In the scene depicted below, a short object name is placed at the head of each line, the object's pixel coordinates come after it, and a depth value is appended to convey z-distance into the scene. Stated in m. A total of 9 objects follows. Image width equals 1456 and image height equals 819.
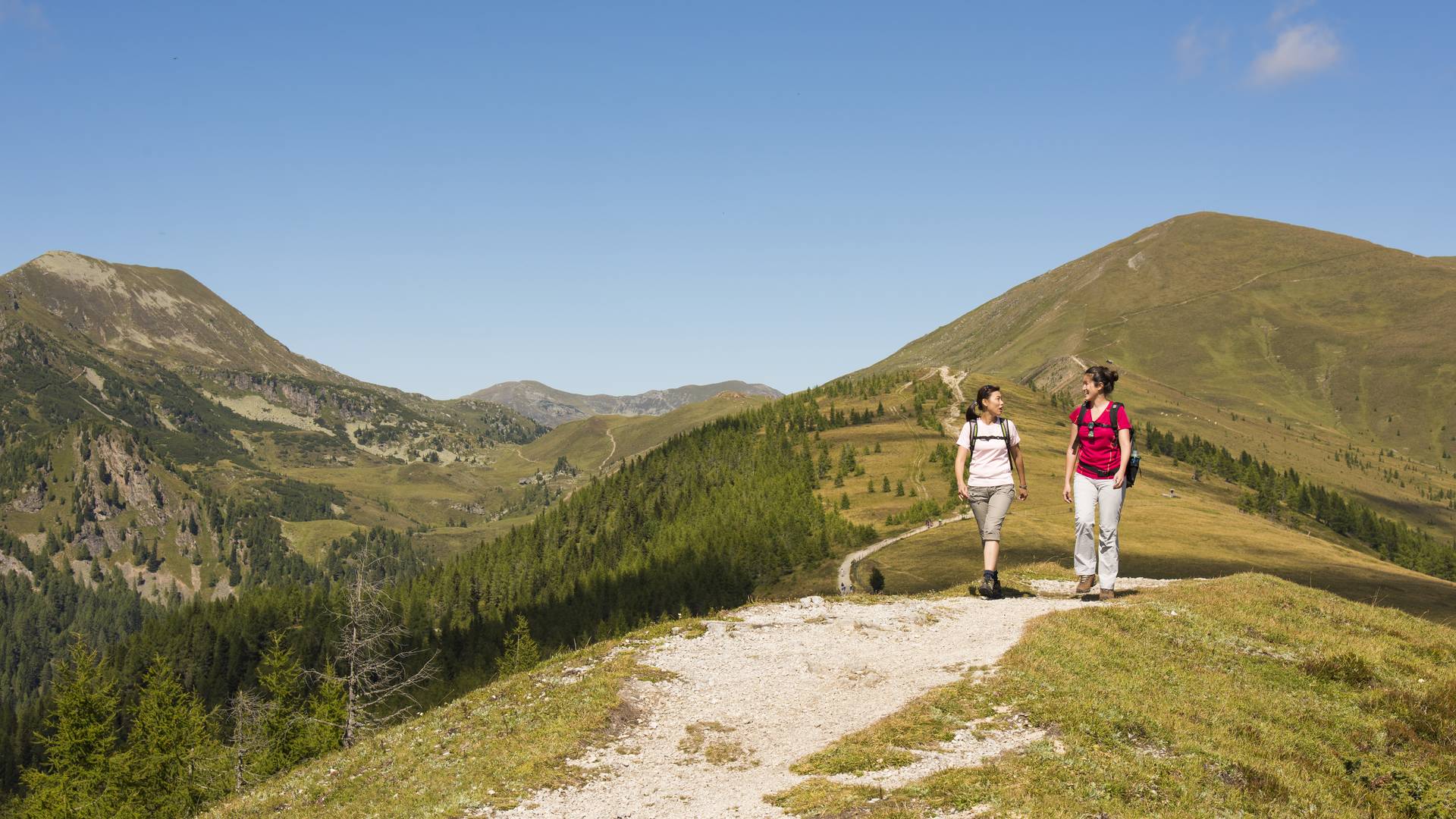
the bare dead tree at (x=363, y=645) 44.09
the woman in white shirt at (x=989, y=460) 23.59
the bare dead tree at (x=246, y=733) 58.00
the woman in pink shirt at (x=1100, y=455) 22.67
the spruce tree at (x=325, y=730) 64.44
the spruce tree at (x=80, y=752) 64.69
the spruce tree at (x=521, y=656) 91.88
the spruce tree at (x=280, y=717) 66.38
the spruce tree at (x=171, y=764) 62.69
